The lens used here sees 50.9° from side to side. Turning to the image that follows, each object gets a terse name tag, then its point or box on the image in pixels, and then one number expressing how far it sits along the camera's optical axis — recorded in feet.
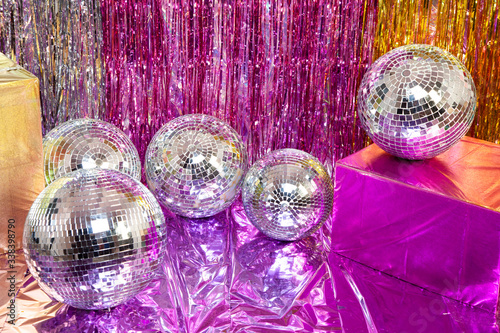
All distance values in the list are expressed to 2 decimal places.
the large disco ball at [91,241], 3.61
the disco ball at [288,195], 4.75
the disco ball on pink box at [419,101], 4.35
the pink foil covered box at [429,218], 4.13
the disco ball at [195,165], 5.03
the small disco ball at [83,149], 5.08
